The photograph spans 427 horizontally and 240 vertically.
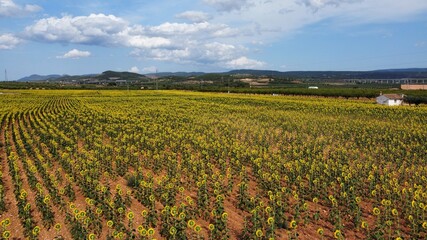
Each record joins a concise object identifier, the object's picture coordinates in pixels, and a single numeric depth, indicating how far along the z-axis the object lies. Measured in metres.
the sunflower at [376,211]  9.60
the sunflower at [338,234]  8.09
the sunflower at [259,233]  8.05
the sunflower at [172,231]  8.22
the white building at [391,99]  55.48
